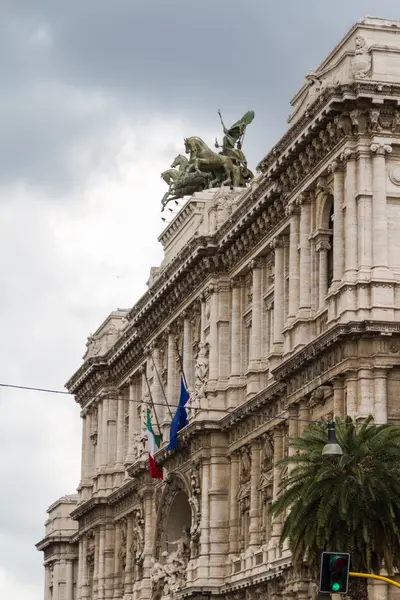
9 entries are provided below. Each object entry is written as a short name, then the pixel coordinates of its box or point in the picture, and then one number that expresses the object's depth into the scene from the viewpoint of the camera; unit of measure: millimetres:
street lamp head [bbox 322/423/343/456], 40281
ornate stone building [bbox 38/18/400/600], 54906
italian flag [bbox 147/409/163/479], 77375
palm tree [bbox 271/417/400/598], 45219
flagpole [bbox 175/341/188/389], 74381
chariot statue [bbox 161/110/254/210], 80625
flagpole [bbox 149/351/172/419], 79438
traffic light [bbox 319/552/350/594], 35531
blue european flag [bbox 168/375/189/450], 71938
